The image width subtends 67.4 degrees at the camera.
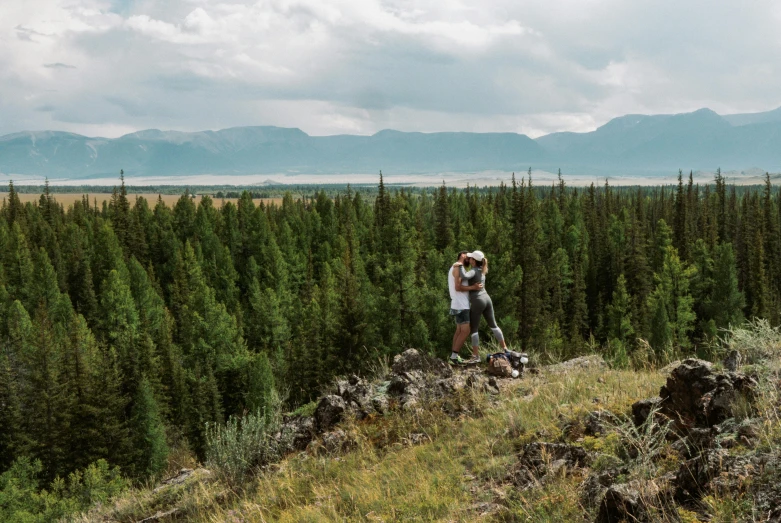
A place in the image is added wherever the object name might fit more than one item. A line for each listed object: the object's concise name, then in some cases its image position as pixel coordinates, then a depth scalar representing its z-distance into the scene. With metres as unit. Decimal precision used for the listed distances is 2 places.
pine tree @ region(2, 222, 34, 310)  81.50
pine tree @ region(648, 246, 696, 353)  60.67
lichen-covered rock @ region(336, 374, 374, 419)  12.68
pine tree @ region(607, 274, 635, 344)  64.31
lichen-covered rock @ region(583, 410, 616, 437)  8.55
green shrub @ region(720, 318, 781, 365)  9.46
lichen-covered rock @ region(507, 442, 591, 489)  7.74
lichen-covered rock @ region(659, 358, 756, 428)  7.49
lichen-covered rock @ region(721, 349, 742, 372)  9.46
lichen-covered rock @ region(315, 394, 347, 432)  12.75
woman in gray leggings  14.95
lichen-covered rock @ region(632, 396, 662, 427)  8.43
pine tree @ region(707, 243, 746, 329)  69.31
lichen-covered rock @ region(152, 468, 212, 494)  11.80
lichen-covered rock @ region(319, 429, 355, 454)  11.33
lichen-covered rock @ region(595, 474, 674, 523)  5.92
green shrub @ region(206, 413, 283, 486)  11.21
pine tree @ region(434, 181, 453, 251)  90.25
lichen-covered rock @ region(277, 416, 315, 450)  12.31
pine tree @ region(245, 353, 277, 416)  55.59
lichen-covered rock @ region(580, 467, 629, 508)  6.75
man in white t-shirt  14.99
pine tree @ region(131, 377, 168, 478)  54.47
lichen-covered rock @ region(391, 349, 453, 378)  14.11
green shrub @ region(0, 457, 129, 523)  41.59
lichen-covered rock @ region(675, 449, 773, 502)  5.75
